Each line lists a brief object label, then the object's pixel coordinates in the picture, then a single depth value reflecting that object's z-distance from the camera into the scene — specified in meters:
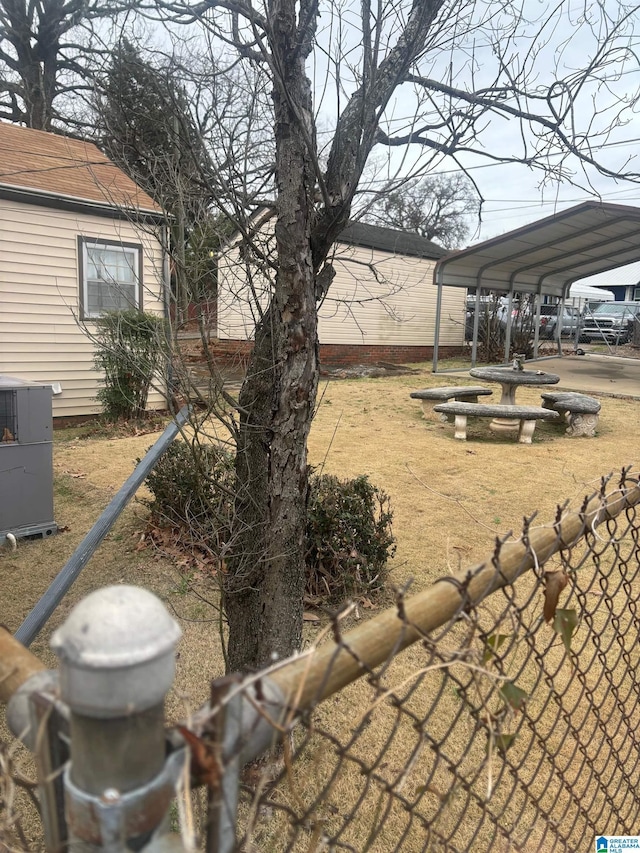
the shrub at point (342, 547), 3.92
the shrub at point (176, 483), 4.08
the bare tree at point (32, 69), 14.66
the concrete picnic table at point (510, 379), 9.11
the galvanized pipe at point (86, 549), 2.90
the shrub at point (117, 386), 8.14
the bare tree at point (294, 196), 2.18
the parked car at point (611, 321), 28.36
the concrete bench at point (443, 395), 10.07
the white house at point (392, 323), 17.36
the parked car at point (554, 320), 25.42
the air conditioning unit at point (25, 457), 4.81
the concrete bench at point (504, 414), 8.40
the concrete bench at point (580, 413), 8.95
